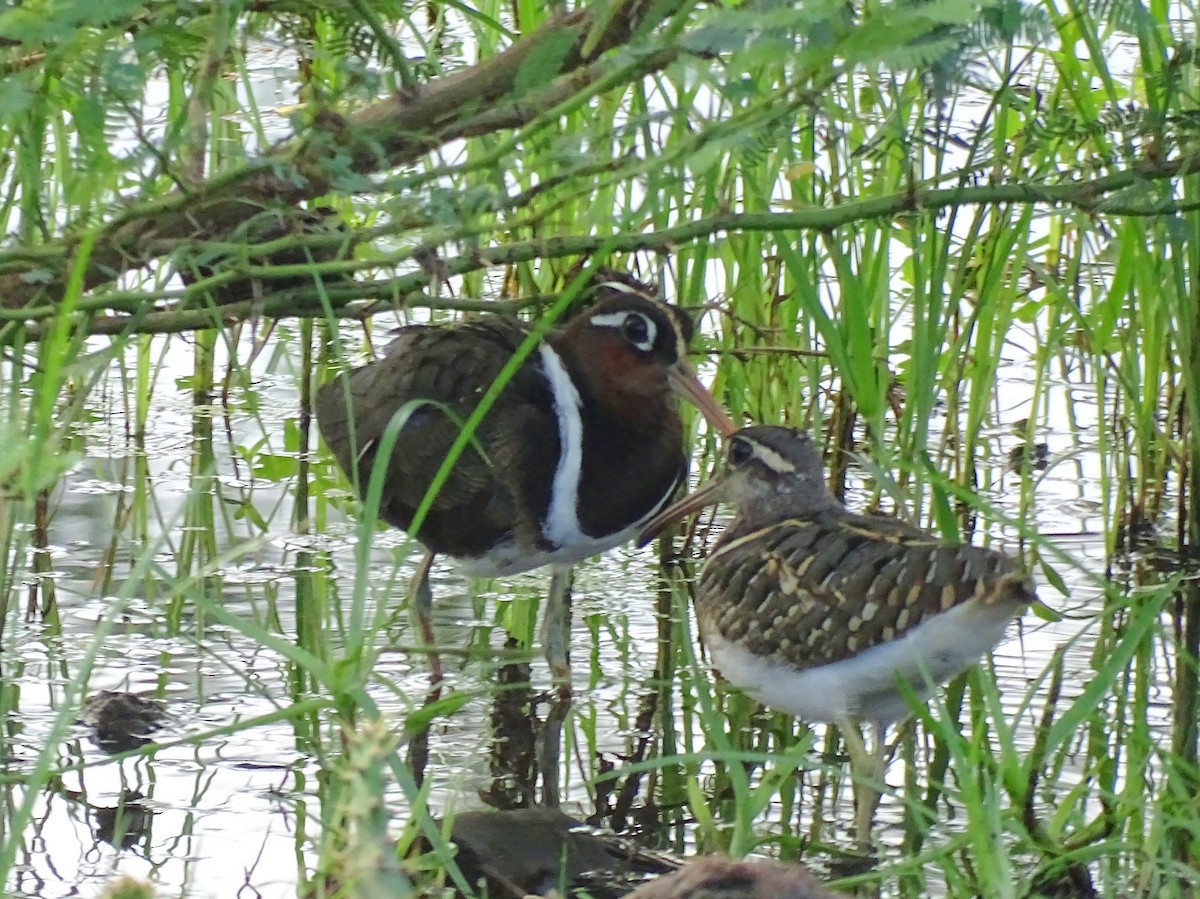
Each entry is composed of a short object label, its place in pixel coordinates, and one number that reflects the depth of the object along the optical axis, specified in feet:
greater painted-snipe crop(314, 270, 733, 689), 23.36
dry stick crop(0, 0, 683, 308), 17.40
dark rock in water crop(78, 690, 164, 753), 21.61
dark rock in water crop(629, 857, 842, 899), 12.62
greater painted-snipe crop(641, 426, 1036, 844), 18.88
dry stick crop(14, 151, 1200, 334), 18.34
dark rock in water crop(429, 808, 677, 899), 18.48
